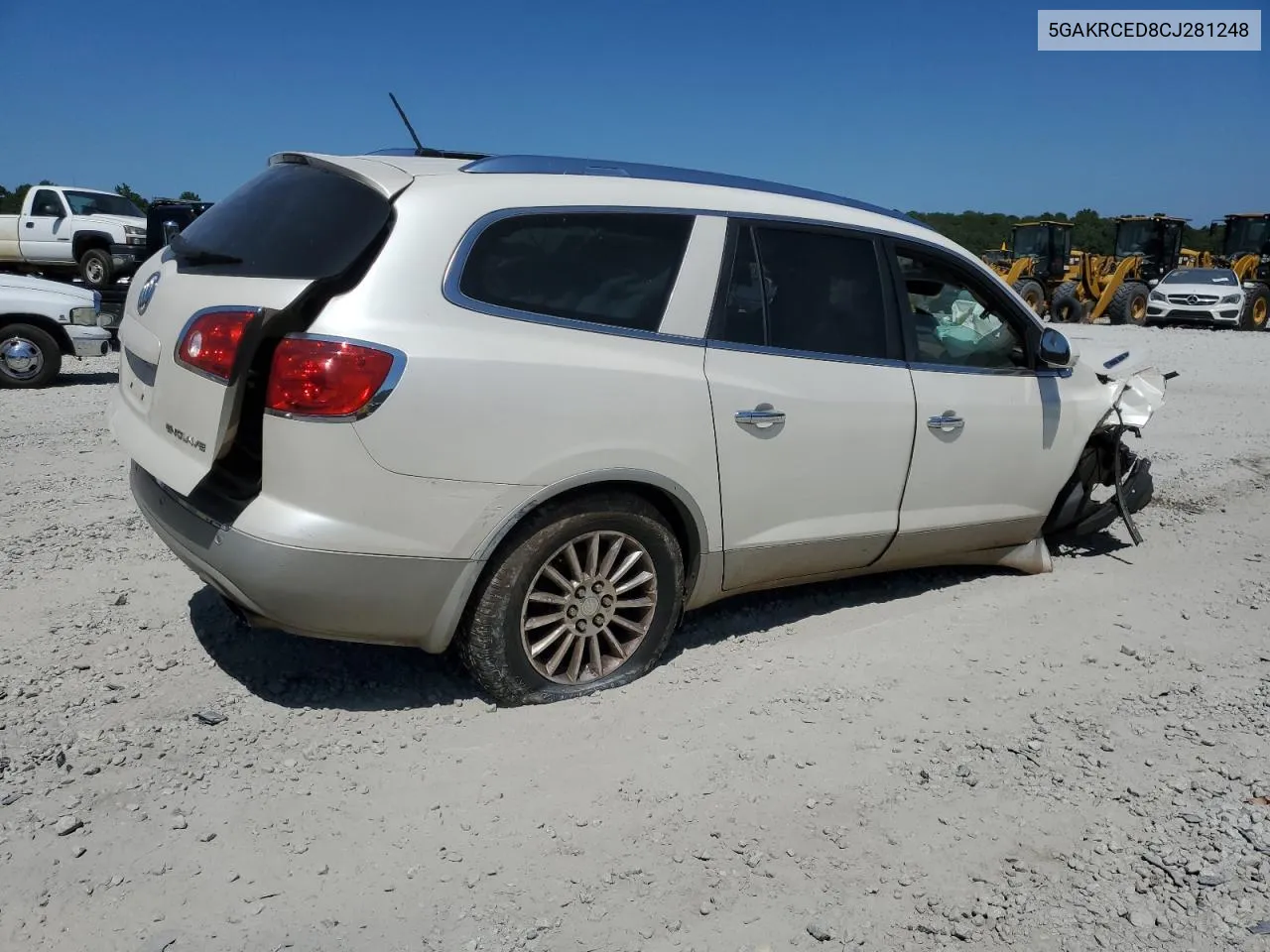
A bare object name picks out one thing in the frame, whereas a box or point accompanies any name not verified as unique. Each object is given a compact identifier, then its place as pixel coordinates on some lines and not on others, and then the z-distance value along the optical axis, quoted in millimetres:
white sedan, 24203
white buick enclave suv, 3062
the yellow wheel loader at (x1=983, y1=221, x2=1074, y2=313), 26312
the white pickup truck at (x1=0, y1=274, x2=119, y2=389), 10133
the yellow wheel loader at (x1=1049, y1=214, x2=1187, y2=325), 25797
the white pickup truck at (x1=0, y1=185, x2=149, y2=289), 20516
